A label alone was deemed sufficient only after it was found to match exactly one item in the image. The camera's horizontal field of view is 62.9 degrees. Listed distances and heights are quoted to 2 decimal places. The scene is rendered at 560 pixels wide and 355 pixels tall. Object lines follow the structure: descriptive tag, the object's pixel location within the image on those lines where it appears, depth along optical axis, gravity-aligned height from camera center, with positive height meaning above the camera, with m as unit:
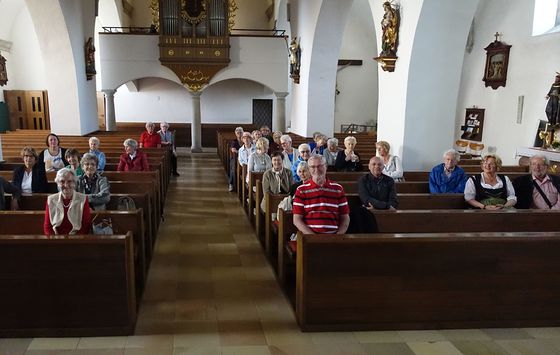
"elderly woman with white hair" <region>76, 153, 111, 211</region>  4.80 -0.82
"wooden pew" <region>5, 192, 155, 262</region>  4.95 -1.05
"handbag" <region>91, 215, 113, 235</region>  3.88 -1.02
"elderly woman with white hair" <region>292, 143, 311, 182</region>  6.04 -0.55
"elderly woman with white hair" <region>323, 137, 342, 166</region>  7.52 -0.69
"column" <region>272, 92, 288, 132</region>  16.98 -0.06
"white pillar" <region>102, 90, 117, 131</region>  16.39 -0.14
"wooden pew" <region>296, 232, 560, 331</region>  3.40 -1.27
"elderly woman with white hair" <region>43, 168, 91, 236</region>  3.84 -0.86
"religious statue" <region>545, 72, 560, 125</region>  10.90 +0.20
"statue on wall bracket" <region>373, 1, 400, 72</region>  7.01 +1.17
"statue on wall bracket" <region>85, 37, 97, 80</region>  13.36 +1.39
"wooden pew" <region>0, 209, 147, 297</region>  4.19 -1.09
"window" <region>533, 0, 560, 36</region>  12.16 +2.57
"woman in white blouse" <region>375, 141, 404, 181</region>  6.16 -0.72
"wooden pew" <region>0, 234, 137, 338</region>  3.28 -1.29
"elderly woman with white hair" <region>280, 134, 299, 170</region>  7.16 -0.66
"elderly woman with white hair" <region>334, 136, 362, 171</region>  6.98 -0.77
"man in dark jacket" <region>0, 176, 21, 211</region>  4.84 -0.90
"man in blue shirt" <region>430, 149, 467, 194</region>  5.57 -0.80
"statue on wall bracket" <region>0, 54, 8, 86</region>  16.22 +1.18
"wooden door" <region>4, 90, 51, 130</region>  17.52 -0.08
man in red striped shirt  3.88 -0.81
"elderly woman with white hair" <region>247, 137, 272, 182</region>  7.12 -0.79
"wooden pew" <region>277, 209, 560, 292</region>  4.34 -1.05
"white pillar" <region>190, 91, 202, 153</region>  17.09 -0.70
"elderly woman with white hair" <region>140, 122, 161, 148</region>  10.48 -0.74
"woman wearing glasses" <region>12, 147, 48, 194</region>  5.29 -0.81
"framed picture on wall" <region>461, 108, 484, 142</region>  14.76 -0.39
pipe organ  16.05 +2.57
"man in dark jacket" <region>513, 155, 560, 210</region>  4.97 -0.82
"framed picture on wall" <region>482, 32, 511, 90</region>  13.60 +1.47
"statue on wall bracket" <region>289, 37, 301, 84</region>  14.16 +1.57
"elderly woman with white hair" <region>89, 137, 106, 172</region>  6.87 -0.65
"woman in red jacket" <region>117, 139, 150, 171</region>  7.12 -0.82
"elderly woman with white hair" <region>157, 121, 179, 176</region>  11.30 -0.82
